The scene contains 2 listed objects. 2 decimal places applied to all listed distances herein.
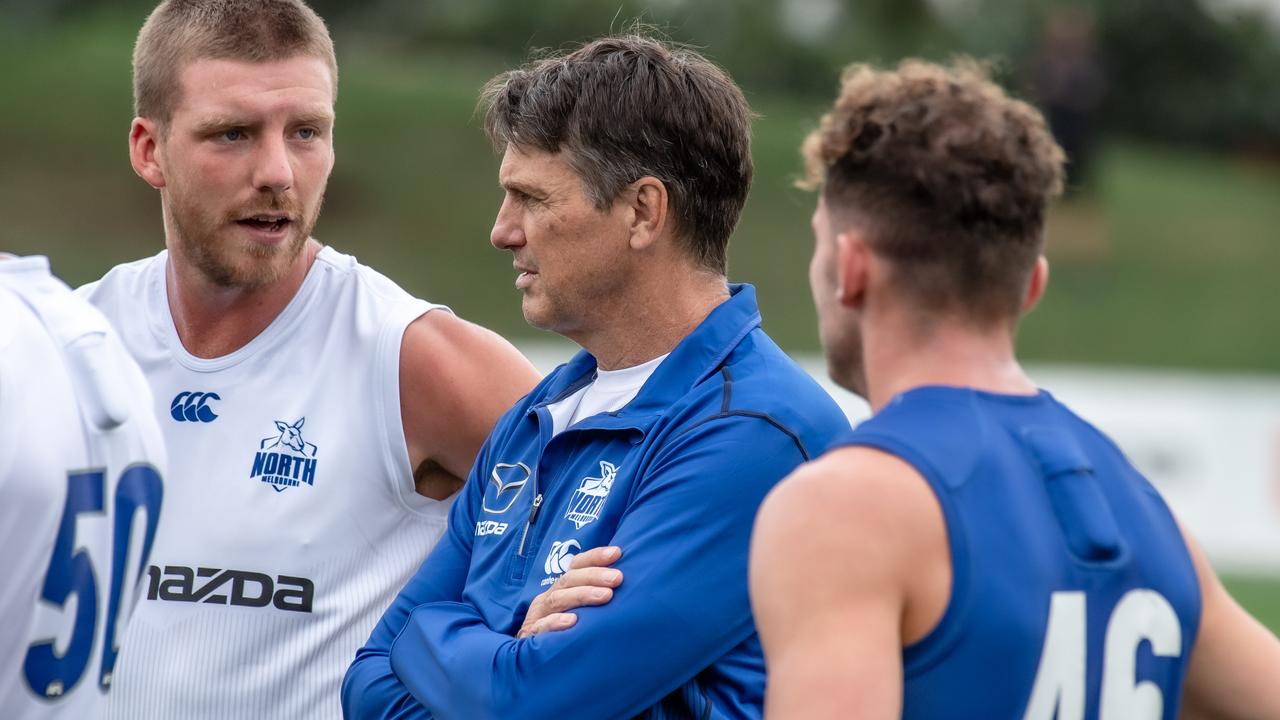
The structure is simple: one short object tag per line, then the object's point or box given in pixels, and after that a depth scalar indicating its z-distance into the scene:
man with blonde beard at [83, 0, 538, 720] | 6.80
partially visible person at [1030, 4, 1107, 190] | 40.91
